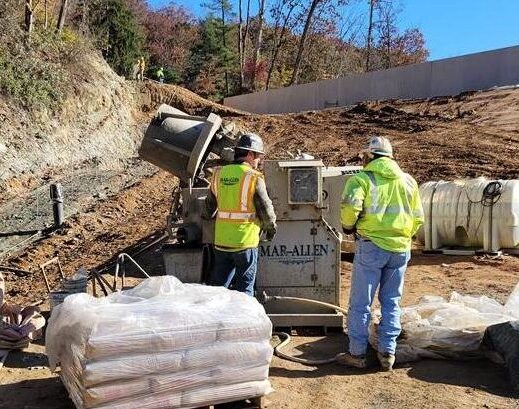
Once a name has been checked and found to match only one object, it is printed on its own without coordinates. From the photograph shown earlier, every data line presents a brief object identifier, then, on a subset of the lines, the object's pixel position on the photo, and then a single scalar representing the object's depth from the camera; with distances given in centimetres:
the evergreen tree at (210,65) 4409
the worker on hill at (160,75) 3551
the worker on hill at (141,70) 3005
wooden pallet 443
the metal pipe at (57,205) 1262
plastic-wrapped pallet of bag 393
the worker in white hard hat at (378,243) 518
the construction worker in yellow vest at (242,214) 560
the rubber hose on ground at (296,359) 543
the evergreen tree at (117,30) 3062
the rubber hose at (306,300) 620
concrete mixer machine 632
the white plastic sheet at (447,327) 540
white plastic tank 984
